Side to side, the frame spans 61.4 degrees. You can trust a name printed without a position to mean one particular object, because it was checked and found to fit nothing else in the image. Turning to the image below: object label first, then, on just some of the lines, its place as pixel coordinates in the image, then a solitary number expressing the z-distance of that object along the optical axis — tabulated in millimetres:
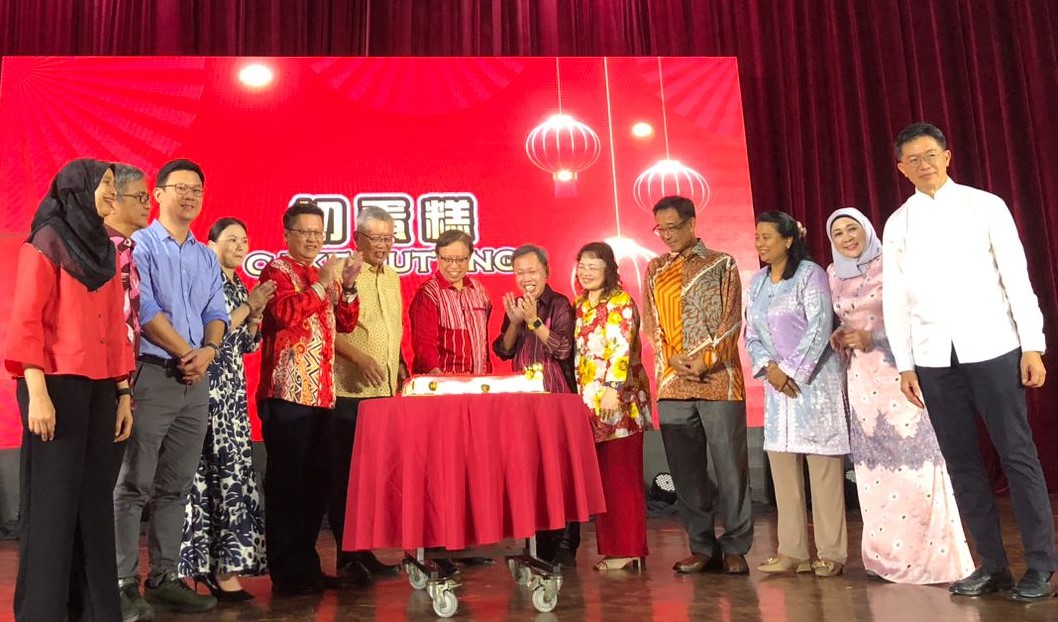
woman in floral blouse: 3488
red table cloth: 2711
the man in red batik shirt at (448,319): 3604
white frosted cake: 2852
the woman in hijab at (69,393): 2092
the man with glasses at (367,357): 3557
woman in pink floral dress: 3008
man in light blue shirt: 2705
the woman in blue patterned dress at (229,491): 2984
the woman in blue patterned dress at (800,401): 3230
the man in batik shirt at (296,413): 3098
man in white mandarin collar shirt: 2711
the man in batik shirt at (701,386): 3445
